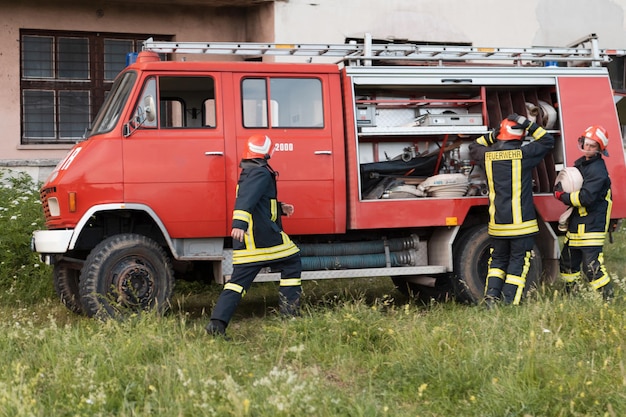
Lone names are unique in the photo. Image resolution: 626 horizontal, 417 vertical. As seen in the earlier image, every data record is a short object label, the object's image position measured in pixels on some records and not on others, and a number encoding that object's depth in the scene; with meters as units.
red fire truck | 6.98
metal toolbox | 7.84
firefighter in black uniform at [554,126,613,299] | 7.55
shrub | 8.36
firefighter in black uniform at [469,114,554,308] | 7.42
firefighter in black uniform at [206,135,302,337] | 6.30
